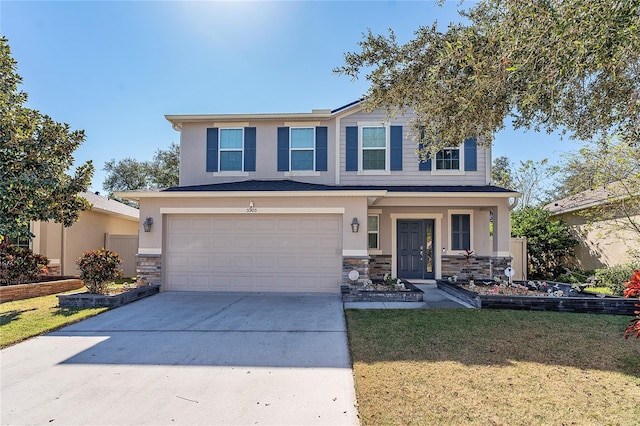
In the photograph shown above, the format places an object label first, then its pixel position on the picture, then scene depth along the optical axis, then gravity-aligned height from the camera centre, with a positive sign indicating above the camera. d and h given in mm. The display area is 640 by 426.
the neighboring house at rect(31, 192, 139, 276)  11422 -368
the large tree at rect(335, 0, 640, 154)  3947 +2294
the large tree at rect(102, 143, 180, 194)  24578 +4229
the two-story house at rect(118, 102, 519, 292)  9398 +623
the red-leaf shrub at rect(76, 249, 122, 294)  8117 -1033
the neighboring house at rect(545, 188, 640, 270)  10883 -93
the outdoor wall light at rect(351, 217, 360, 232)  9023 +98
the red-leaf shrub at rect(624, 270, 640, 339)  4036 -694
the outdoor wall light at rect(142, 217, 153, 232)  9438 +62
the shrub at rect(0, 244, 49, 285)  9438 -1097
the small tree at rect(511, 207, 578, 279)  12328 -471
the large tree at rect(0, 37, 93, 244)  7088 +1518
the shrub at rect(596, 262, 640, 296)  8391 -1192
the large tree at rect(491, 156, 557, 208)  24062 +3540
